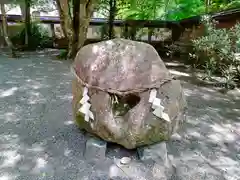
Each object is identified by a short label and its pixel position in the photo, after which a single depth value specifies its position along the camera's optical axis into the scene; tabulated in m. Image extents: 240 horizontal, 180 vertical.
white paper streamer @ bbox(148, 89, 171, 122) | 1.58
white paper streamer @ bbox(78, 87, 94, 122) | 1.67
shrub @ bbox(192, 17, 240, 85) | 3.72
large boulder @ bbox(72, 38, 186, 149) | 1.61
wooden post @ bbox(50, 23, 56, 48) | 7.68
